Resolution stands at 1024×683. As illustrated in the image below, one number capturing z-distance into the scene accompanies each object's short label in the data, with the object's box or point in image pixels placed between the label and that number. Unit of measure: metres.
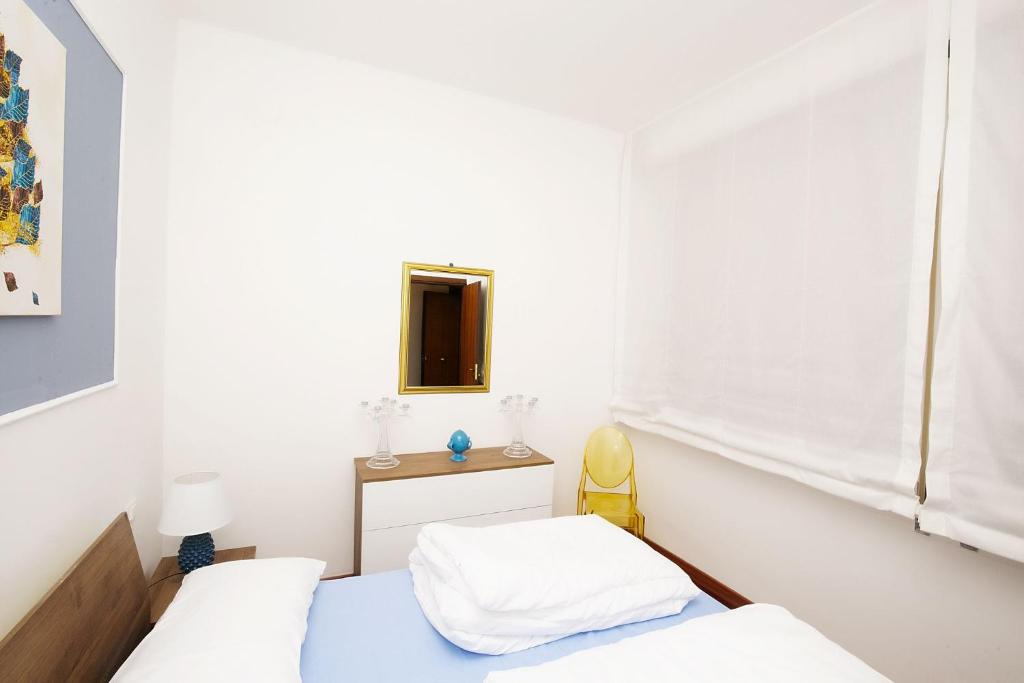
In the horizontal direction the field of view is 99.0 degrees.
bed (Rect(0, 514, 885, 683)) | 0.95
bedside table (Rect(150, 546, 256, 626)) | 1.66
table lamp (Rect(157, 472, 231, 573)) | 1.71
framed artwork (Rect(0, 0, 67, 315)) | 0.84
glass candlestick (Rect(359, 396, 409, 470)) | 2.41
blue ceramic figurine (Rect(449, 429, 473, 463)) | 2.52
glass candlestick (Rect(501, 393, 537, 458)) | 2.76
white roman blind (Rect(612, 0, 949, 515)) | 1.67
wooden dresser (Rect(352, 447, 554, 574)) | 2.23
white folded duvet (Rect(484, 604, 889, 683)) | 1.04
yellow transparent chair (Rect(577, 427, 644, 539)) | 2.68
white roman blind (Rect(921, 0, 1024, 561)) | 1.40
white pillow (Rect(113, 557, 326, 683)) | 0.95
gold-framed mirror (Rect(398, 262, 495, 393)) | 2.61
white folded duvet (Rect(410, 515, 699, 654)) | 1.28
